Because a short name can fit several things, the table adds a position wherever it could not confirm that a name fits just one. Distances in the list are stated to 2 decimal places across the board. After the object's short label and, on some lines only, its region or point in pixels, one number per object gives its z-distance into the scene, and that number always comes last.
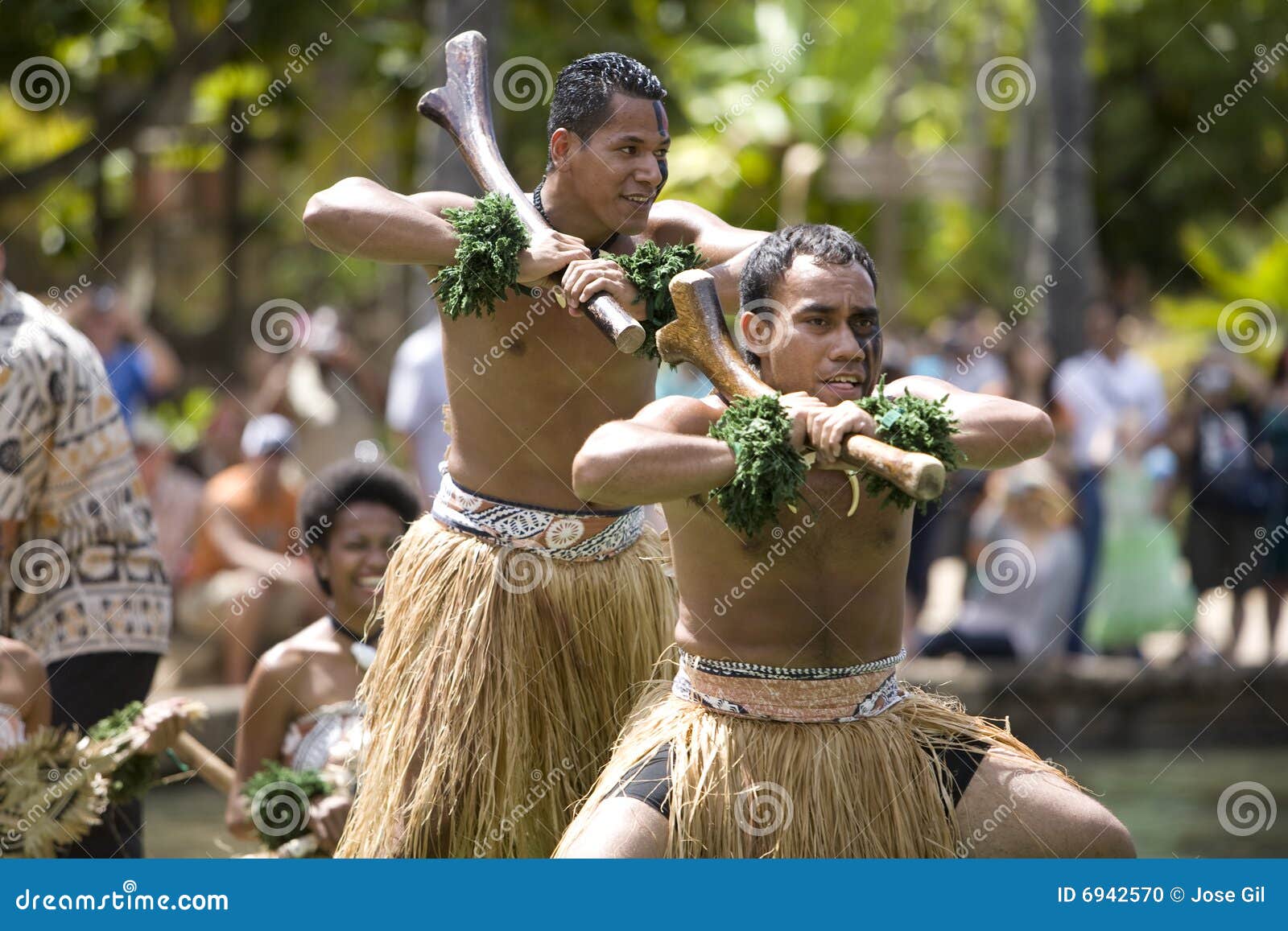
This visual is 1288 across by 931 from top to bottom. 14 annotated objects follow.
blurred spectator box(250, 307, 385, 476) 16.03
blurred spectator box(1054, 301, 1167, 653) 15.94
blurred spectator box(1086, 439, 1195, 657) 16.06
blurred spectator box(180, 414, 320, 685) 13.91
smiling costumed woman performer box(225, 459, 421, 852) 8.88
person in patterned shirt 8.20
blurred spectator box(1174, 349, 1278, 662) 16.42
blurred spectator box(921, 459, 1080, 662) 15.22
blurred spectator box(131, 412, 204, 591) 16.00
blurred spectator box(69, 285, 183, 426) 16.70
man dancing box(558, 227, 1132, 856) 6.06
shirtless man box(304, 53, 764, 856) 7.32
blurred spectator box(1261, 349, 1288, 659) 16.36
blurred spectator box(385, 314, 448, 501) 13.46
